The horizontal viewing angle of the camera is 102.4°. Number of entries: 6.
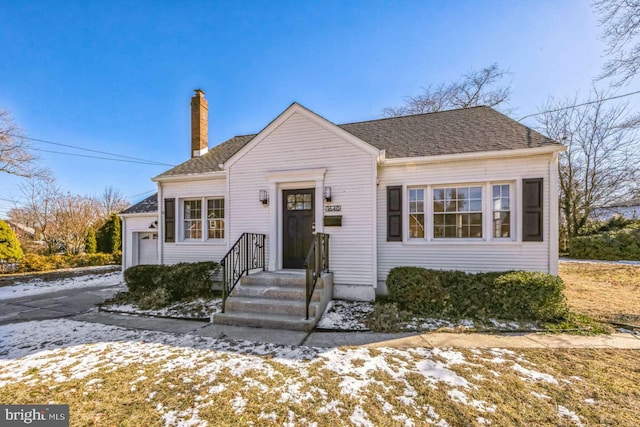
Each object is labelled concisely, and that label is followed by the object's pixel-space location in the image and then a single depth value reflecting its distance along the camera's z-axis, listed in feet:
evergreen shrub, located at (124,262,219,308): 21.54
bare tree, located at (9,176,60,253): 51.75
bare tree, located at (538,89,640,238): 48.83
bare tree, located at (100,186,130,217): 85.69
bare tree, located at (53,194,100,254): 51.81
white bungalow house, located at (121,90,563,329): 18.75
